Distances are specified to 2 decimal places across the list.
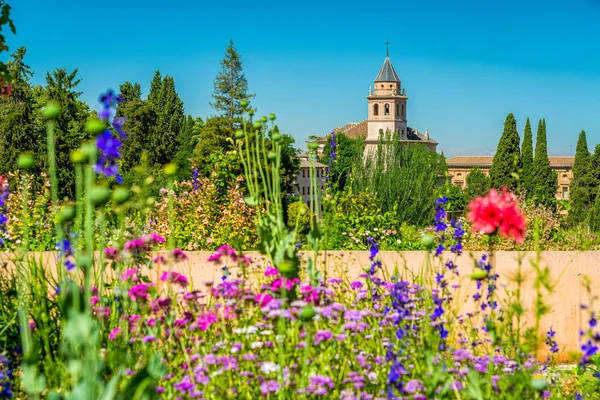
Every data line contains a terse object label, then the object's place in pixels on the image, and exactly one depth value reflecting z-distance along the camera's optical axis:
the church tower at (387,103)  104.12
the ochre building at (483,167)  103.75
